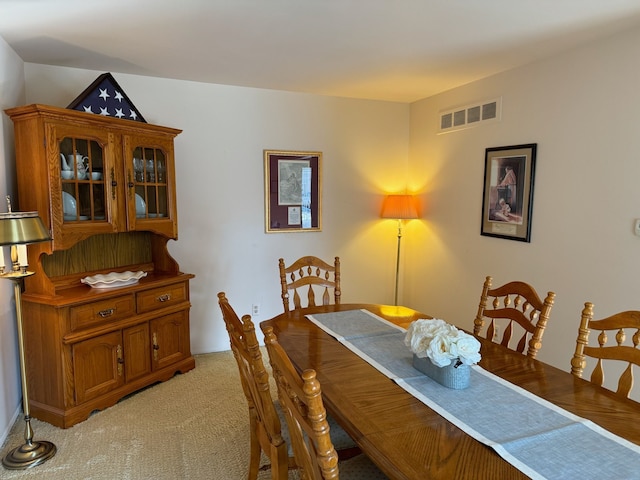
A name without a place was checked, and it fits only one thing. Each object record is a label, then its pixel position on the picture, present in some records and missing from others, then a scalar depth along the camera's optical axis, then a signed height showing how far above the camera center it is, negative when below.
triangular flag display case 2.64 +0.68
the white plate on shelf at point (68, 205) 2.48 -0.02
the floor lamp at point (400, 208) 4.02 -0.03
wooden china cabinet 2.41 -0.43
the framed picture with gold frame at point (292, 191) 3.77 +0.12
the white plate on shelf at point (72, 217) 2.49 -0.09
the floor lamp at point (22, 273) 1.97 -0.37
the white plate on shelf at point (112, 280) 2.75 -0.53
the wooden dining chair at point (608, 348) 1.48 -0.54
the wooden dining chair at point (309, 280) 2.68 -0.51
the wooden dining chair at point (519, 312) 1.82 -0.52
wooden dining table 1.04 -0.65
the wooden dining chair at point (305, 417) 0.91 -0.52
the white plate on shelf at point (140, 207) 2.88 -0.03
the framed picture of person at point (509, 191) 3.00 +0.11
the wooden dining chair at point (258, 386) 1.37 -0.67
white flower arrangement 1.39 -0.49
